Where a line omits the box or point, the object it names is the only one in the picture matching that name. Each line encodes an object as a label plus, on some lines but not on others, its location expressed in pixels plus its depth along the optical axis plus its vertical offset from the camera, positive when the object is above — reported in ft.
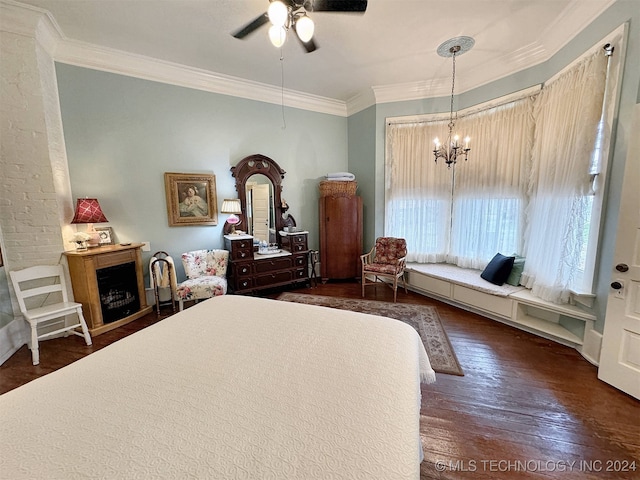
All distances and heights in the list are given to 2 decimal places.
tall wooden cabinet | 14.07 -1.71
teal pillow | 10.02 -2.72
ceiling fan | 5.45 +4.48
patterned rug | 7.41 -4.48
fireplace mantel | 8.84 -2.36
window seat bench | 7.82 -3.77
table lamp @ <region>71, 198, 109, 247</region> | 9.05 -0.17
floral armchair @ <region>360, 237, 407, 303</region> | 12.15 -2.87
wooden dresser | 11.78 -2.83
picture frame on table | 9.91 -1.01
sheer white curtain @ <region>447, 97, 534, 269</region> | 10.23 +0.83
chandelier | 9.34 +5.94
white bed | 2.25 -2.24
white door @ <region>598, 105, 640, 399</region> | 5.86 -2.09
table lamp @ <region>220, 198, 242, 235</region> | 11.86 -0.03
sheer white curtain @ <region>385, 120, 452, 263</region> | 12.98 +0.65
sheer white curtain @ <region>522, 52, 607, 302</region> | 7.31 +0.92
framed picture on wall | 11.22 +0.40
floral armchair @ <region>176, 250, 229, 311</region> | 10.10 -2.92
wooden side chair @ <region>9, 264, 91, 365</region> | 7.52 -2.94
